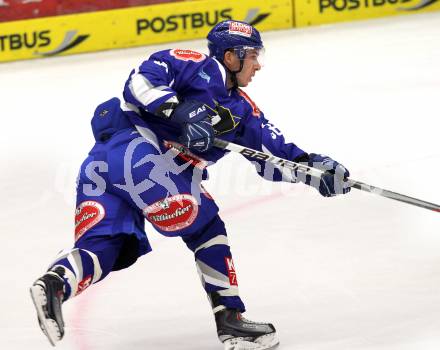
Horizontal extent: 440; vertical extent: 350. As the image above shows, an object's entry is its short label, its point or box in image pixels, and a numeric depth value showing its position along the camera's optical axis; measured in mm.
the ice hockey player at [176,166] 4094
